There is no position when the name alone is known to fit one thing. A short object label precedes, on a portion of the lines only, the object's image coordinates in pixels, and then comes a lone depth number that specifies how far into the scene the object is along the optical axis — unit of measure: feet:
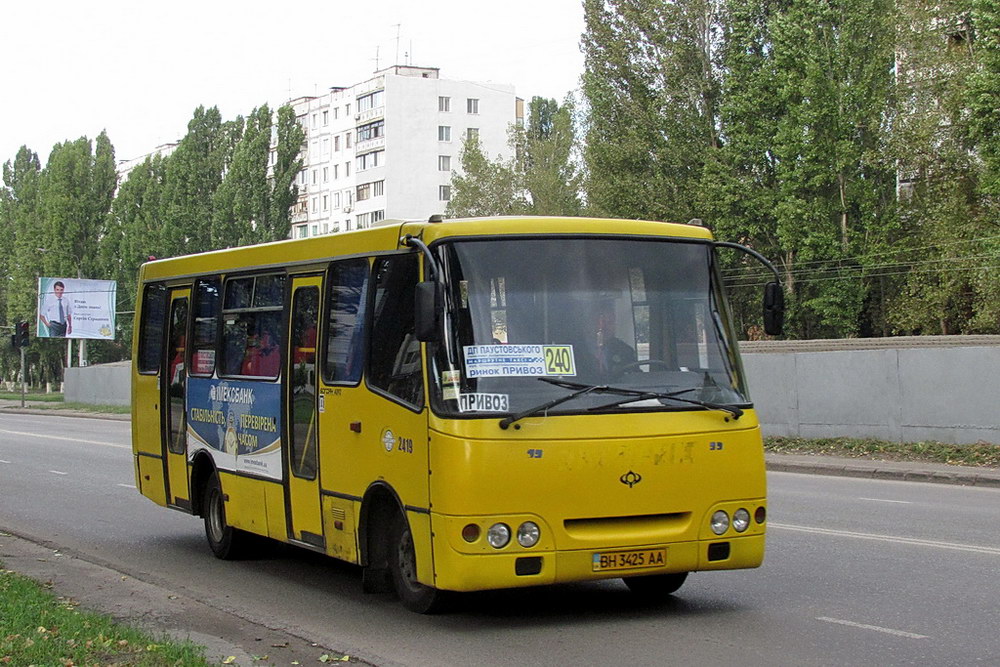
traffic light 207.31
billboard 241.35
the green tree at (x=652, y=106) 175.73
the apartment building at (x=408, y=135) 350.43
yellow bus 26.63
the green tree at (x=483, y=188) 243.81
